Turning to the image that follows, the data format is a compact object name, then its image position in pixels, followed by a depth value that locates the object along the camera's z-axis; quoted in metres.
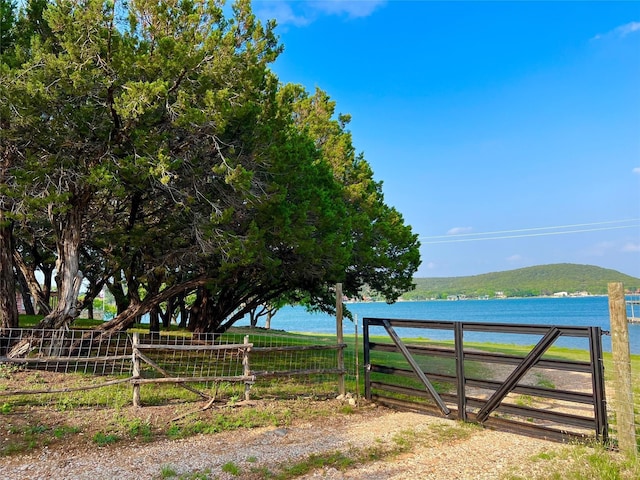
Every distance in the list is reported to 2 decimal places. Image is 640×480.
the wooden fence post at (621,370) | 5.47
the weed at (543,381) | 11.62
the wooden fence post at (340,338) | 8.90
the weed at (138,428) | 6.34
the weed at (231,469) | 5.13
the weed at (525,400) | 8.97
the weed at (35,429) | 6.22
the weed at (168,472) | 5.02
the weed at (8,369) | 9.20
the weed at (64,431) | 6.19
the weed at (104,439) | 6.02
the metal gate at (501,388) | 6.02
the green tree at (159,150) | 8.78
